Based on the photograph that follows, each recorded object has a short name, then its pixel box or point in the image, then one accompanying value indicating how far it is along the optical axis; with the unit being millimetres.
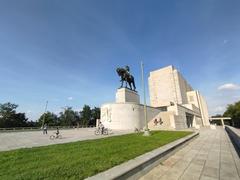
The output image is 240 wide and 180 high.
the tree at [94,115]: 70631
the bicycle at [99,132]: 17575
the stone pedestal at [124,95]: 30328
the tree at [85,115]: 68938
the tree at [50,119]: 56319
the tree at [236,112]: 45438
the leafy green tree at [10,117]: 44369
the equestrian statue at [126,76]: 29869
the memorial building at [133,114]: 28359
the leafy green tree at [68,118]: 65363
